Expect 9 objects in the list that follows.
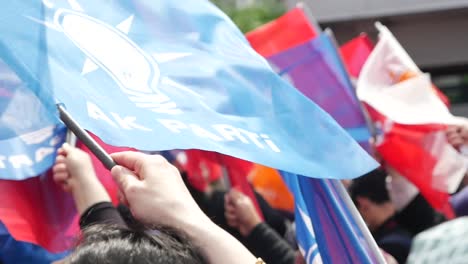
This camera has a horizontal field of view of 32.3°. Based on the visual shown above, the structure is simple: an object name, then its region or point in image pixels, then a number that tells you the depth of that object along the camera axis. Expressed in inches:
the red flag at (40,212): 97.5
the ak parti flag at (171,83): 63.2
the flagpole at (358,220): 78.6
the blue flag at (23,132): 64.7
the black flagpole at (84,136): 60.1
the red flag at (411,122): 149.8
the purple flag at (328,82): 159.9
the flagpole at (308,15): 172.6
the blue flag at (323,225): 80.2
